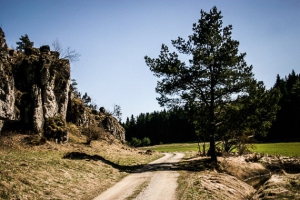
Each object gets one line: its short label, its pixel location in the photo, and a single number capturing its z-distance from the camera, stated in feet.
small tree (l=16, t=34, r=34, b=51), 199.69
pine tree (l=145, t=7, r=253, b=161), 77.97
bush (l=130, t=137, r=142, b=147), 384.74
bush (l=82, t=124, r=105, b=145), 115.57
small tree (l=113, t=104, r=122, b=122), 325.62
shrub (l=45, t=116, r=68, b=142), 93.07
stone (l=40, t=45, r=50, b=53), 117.50
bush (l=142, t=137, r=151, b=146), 408.55
